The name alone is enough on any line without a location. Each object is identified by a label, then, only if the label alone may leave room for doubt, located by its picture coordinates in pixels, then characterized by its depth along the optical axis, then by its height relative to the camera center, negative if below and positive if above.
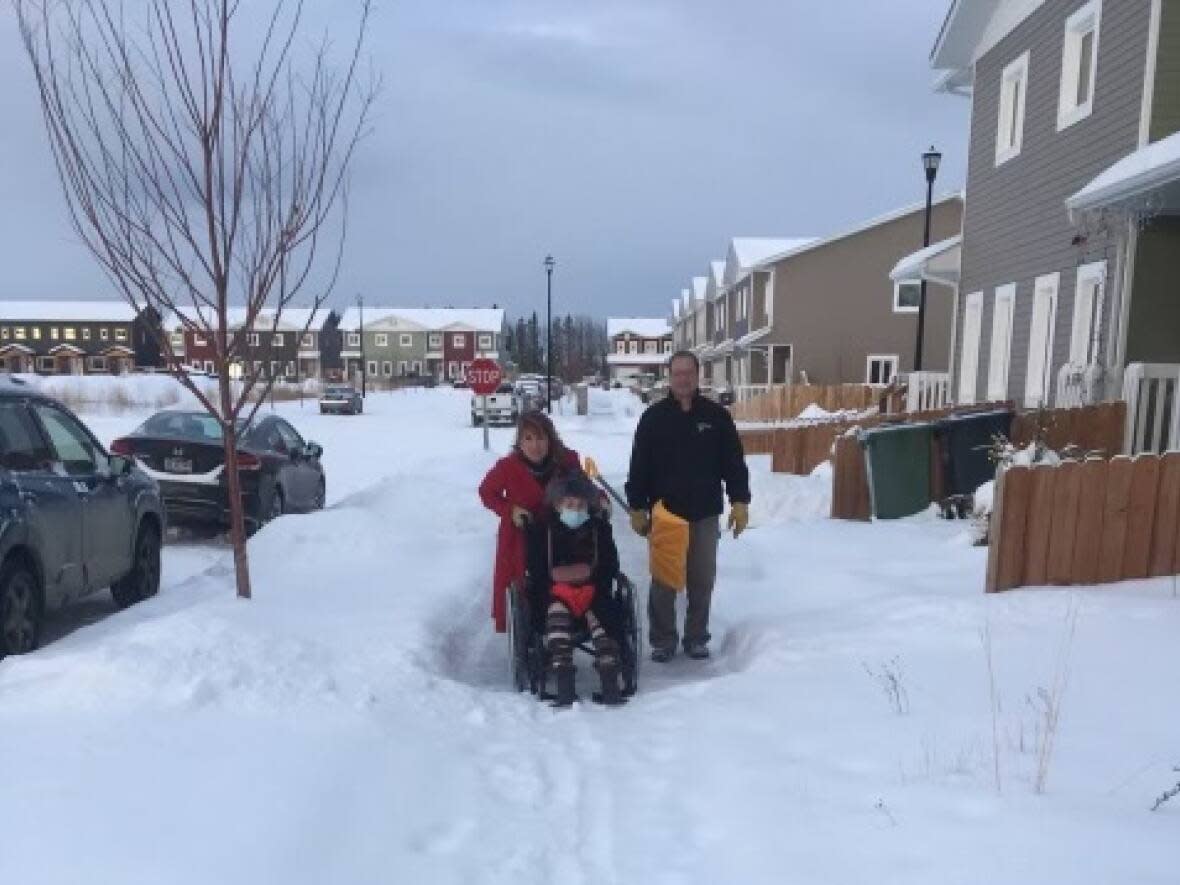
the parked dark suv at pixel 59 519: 4.83 -1.12
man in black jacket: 5.14 -0.77
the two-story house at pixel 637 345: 94.62 +0.71
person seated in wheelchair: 4.46 -1.13
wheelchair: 4.33 -1.47
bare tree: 4.41 +0.68
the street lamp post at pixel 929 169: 19.72 +4.26
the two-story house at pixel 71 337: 82.81 +0.51
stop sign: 15.95 -0.49
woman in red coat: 4.73 -0.75
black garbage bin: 8.57 -0.91
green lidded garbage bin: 8.27 -1.09
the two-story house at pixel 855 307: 30.73 +1.74
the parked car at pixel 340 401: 37.88 -2.38
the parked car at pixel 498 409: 31.50 -2.23
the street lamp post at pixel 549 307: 35.00 +1.76
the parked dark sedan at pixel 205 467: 8.82 -1.28
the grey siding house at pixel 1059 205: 8.66 +2.04
